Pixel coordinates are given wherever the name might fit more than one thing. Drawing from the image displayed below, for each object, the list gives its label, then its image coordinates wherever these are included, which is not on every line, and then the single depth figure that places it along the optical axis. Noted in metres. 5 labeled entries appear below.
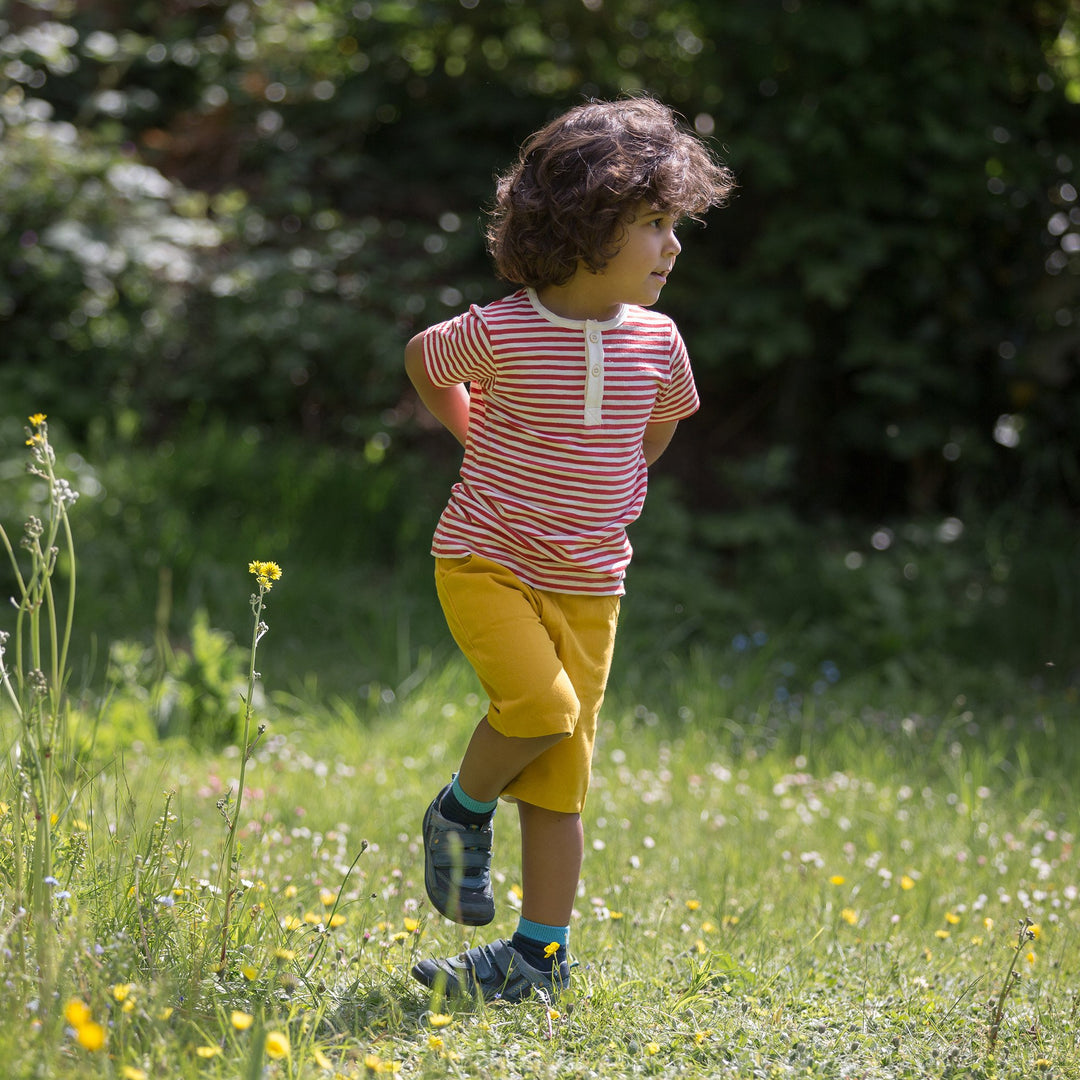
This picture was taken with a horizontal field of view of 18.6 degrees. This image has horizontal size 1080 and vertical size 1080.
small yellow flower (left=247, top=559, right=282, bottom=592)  3.49
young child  3.64
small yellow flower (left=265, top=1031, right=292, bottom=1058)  3.28
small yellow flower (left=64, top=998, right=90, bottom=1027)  3.18
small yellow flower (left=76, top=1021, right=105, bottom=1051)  3.16
